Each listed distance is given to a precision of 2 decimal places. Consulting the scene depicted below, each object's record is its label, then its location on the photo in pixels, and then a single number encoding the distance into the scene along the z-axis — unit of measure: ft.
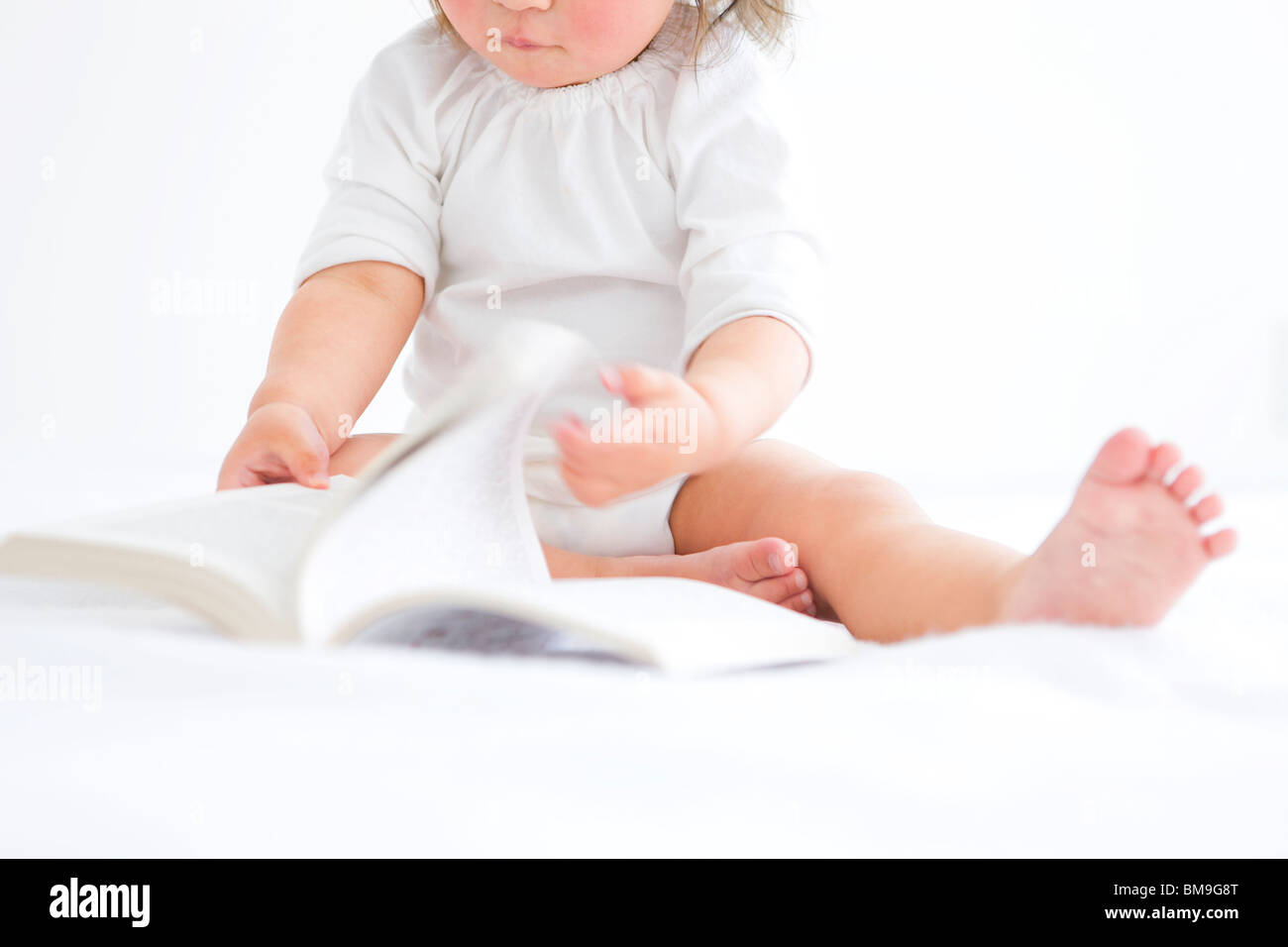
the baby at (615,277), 2.78
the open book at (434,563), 1.89
